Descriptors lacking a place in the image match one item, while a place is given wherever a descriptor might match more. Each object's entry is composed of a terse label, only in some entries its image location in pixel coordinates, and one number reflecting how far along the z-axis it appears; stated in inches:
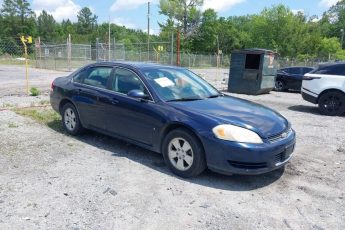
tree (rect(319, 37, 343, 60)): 2536.4
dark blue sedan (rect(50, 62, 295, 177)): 185.9
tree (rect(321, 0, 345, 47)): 3553.2
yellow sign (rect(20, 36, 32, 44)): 492.5
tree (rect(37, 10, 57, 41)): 3622.0
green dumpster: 620.1
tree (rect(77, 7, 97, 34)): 4376.2
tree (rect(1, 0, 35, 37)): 3043.8
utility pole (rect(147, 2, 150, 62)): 2235.7
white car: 427.5
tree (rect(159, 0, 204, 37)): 2906.0
